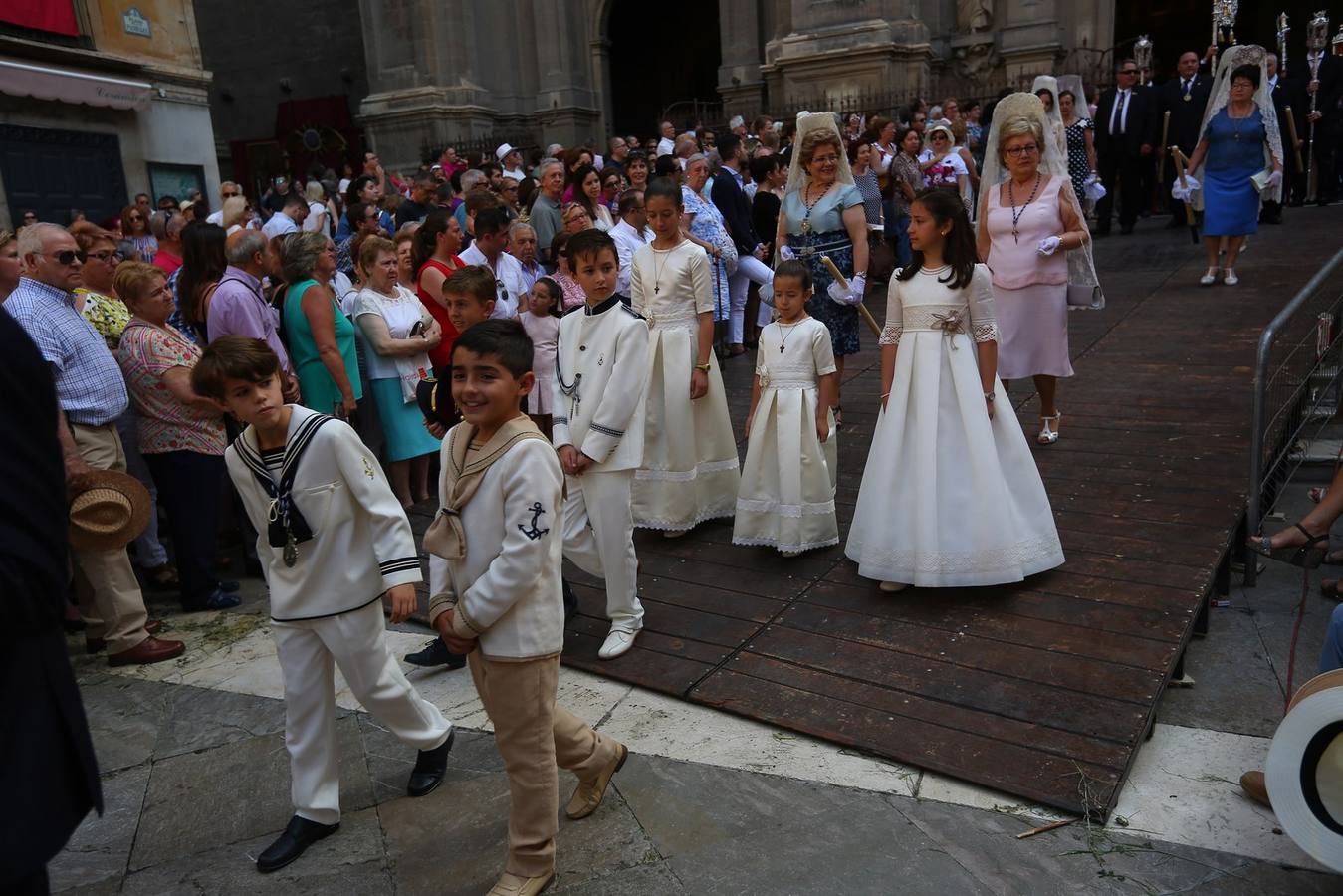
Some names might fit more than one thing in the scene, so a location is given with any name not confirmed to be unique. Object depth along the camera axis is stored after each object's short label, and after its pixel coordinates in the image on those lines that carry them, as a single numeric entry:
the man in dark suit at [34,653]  1.59
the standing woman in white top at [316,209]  11.62
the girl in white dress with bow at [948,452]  4.45
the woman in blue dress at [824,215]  6.16
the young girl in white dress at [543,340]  6.58
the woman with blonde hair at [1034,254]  6.09
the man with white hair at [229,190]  12.18
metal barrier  4.65
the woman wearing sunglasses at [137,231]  10.73
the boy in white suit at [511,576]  2.79
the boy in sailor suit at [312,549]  3.12
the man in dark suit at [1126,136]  13.08
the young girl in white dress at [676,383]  5.40
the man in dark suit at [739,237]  9.41
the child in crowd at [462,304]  4.28
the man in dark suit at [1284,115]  12.27
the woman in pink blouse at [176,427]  5.09
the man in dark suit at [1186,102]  12.71
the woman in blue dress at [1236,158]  9.11
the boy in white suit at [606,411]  4.24
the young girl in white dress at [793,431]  5.04
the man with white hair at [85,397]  4.60
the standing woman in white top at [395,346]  6.25
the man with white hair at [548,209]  8.73
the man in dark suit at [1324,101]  13.27
